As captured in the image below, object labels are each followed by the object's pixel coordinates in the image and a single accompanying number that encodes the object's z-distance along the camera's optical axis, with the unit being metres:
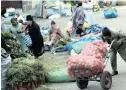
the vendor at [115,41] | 9.78
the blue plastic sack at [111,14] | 22.44
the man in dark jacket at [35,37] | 12.84
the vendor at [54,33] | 14.74
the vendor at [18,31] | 13.14
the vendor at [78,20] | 16.34
